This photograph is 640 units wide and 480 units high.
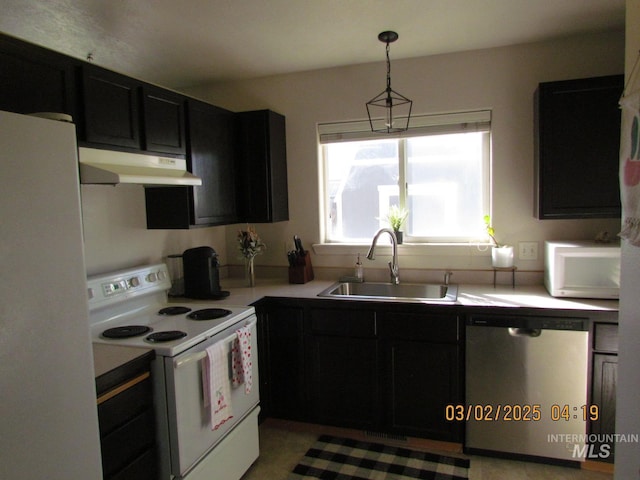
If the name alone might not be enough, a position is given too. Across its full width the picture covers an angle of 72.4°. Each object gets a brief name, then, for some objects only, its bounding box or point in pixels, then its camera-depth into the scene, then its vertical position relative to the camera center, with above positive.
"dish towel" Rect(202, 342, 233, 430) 1.93 -0.76
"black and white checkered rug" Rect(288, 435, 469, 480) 2.27 -1.35
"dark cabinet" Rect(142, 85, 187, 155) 2.22 +0.53
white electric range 1.77 -0.58
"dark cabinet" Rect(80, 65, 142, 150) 1.88 +0.52
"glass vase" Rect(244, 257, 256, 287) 3.00 -0.38
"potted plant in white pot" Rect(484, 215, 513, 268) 2.71 -0.29
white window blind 2.83 +0.58
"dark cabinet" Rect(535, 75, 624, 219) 2.36 +0.33
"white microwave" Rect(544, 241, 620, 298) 2.27 -0.33
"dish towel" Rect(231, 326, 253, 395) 2.14 -0.71
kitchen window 2.92 +0.25
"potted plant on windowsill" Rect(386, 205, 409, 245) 2.98 -0.04
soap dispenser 3.03 -0.40
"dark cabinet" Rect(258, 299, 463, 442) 2.41 -0.88
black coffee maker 2.66 -0.33
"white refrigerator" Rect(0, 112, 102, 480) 0.99 -0.22
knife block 3.05 -0.39
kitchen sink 2.81 -0.51
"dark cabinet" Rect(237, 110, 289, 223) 2.98 +0.35
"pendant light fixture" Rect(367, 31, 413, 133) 2.93 +0.69
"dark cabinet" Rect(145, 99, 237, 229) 2.54 +0.19
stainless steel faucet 2.86 -0.26
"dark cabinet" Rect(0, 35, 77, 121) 1.55 +0.55
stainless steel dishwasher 2.20 -0.91
